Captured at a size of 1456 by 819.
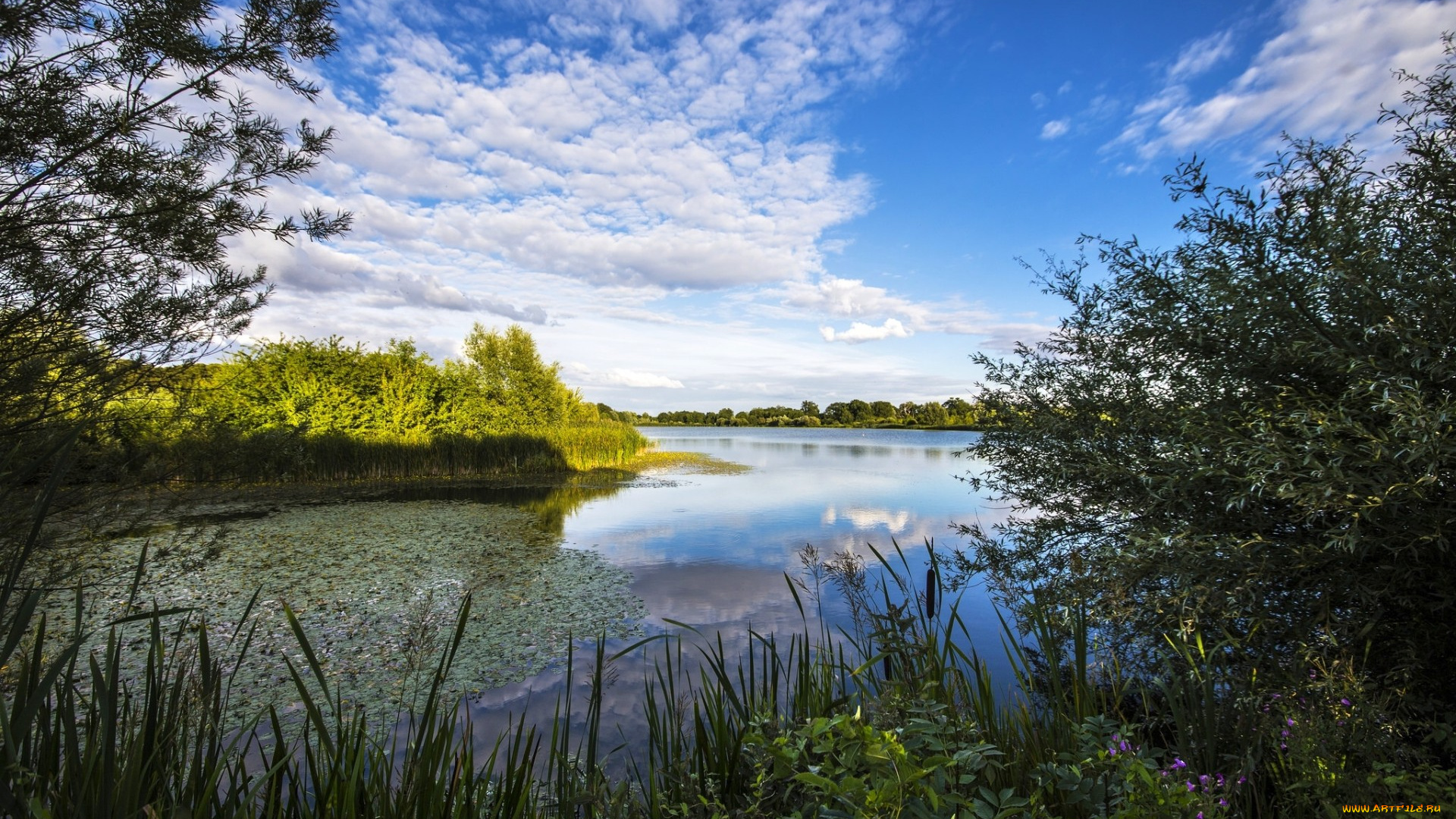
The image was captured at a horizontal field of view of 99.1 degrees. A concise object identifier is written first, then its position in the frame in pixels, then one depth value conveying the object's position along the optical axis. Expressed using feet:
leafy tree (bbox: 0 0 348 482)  8.77
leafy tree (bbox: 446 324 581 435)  71.41
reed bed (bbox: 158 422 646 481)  44.55
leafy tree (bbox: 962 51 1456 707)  7.98
